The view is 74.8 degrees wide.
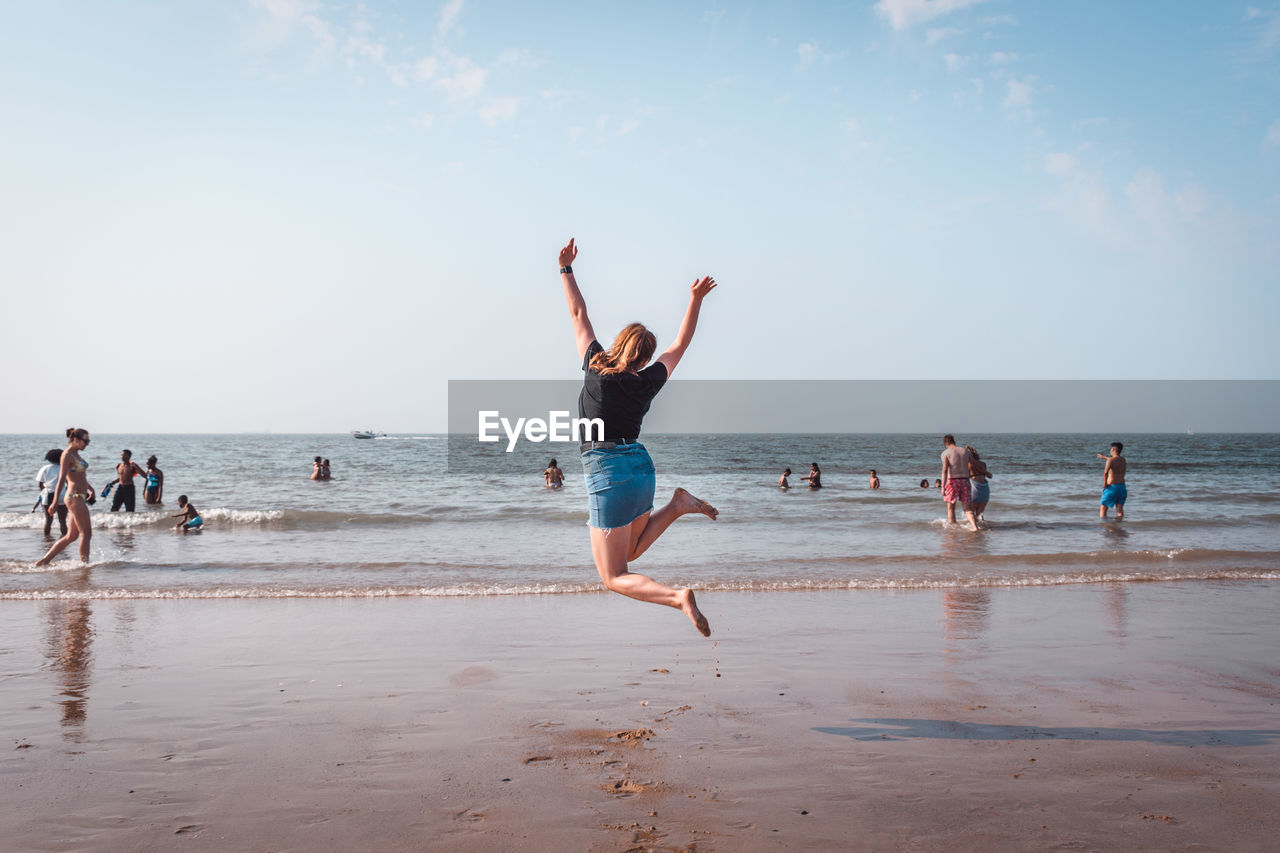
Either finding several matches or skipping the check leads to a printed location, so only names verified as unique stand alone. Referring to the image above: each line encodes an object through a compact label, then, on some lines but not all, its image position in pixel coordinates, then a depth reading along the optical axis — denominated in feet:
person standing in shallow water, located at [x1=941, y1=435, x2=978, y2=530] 52.54
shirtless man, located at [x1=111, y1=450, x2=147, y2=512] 60.13
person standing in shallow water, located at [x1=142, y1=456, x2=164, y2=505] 68.23
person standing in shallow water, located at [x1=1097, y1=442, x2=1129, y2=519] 56.39
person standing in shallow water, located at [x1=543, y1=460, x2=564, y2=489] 82.64
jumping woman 13.52
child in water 51.47
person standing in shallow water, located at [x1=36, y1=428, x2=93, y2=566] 35.63
